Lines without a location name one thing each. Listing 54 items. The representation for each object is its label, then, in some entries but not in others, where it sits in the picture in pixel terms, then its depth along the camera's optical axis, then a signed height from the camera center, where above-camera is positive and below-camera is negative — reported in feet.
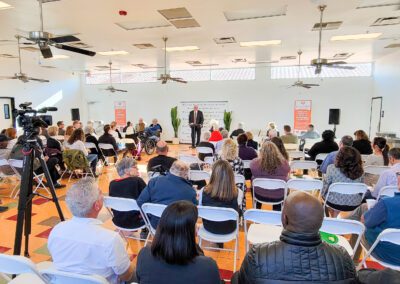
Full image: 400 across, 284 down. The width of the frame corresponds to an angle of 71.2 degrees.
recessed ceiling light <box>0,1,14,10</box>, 14.60 +5.60
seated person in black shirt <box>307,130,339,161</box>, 18.61 -2.05
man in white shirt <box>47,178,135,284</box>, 5.31 -2.56
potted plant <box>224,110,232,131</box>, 40.25 -0.82
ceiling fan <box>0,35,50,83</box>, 24.49 +3.07
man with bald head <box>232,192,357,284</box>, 4.19 -2.17
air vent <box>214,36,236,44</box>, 22.16 +5.95
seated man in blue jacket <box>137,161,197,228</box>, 9.04 -2.48
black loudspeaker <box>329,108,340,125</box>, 36.04 -0.24
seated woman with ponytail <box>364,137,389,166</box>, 14.61 -2.12
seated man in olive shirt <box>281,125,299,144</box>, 24.21 -2.09
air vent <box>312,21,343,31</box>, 18.24 +5.93
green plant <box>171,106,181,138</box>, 42.45 -0.94
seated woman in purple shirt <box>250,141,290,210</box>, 12.60 -2.38
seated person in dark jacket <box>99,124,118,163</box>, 23.84 -2.44
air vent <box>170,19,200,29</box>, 17.62 +5.78
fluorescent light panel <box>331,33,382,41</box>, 21.48 +6.08
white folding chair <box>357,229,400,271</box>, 6.26 -2.77
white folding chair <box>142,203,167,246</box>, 8.15 -2.85
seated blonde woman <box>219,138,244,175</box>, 13.50 -1.97
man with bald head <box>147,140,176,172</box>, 13.47 -2.29
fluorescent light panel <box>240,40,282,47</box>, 23.39 +6.03
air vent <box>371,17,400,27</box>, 17.47 +5.96
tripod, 8.59 -2.36
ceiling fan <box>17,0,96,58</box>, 13.12 +3.42
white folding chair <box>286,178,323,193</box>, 11.60 -2.92
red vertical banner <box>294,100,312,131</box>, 37.76 -0.01
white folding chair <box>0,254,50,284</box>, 4.53 -2.53
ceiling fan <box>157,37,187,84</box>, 24.68 +3.15
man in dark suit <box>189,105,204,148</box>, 38.49 -1.11
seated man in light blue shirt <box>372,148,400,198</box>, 10.65 -2.37
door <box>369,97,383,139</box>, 31.89 -0.18
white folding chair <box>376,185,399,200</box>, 9.91 -2.69
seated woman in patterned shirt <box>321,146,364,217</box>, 11.18 -2.43
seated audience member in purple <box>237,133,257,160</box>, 16.47 -2.32
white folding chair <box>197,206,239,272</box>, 7.79 -2.92
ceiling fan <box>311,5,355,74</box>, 17.70 +3.24
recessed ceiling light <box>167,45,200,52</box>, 25.39 +5.97
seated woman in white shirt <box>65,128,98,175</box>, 19.02 -2.00
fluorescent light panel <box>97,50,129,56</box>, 27.10 +5.91
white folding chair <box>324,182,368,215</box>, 10.48 -2.76
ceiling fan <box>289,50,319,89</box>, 28.37 +3.09
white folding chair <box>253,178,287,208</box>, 11.62 -2.93
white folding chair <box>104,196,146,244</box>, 8.76 -2.91
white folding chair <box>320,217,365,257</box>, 6.80 -2.78
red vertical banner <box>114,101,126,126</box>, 45.50 +0.05
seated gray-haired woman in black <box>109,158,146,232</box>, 9.66 -2.75
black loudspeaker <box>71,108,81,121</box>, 43.83 -0.32
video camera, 9.07 -0.27
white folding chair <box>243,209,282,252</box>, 7.33 -2.86
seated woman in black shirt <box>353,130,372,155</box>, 17.95 -1.96
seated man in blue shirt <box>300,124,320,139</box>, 28.04 -2.02
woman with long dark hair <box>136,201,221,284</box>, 4.37 -2.32
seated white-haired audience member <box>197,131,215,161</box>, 20.84 -2.40
